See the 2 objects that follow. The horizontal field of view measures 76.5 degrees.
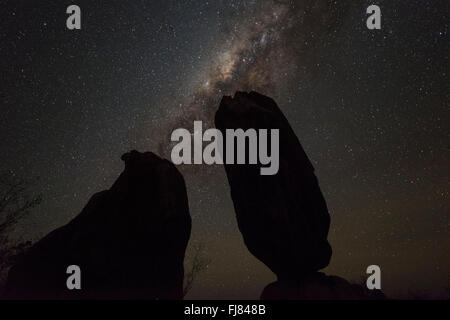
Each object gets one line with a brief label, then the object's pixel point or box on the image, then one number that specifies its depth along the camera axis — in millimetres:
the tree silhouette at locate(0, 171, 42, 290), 17266
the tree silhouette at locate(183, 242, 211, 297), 28127
